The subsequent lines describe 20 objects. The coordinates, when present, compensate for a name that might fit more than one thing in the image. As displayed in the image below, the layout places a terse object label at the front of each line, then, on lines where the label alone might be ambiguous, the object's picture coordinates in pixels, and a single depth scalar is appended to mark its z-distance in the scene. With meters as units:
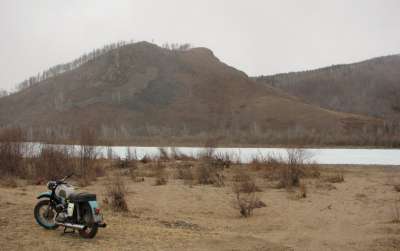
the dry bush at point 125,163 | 24.61
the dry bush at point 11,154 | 19.92
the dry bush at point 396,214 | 10.52
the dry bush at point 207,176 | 18.31
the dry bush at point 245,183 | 15.76
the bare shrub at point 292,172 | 17.44
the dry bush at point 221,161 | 23.58
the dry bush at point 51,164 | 19.17
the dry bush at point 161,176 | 18.03
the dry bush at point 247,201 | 11.92
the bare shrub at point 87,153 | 20.02
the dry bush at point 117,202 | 11.65
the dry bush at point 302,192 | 14.75
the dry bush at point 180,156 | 28.80
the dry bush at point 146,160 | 27.34
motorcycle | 8.12
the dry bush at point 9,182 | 16.48
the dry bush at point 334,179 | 18.77
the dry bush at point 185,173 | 19.70
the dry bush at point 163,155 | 28.83
